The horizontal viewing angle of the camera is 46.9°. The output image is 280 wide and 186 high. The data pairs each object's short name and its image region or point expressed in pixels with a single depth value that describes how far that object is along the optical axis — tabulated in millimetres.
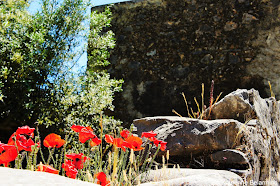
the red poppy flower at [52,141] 1890
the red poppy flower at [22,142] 1780
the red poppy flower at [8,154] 1632
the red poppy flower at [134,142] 1904
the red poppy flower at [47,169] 1566
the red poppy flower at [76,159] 1845
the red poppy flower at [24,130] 1849
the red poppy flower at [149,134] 2047
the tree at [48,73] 4184
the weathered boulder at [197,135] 2428
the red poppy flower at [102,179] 1691
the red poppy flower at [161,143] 2066
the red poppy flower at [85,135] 1860
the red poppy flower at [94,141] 1950
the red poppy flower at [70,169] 1695
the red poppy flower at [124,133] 2062
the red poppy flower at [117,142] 1894
